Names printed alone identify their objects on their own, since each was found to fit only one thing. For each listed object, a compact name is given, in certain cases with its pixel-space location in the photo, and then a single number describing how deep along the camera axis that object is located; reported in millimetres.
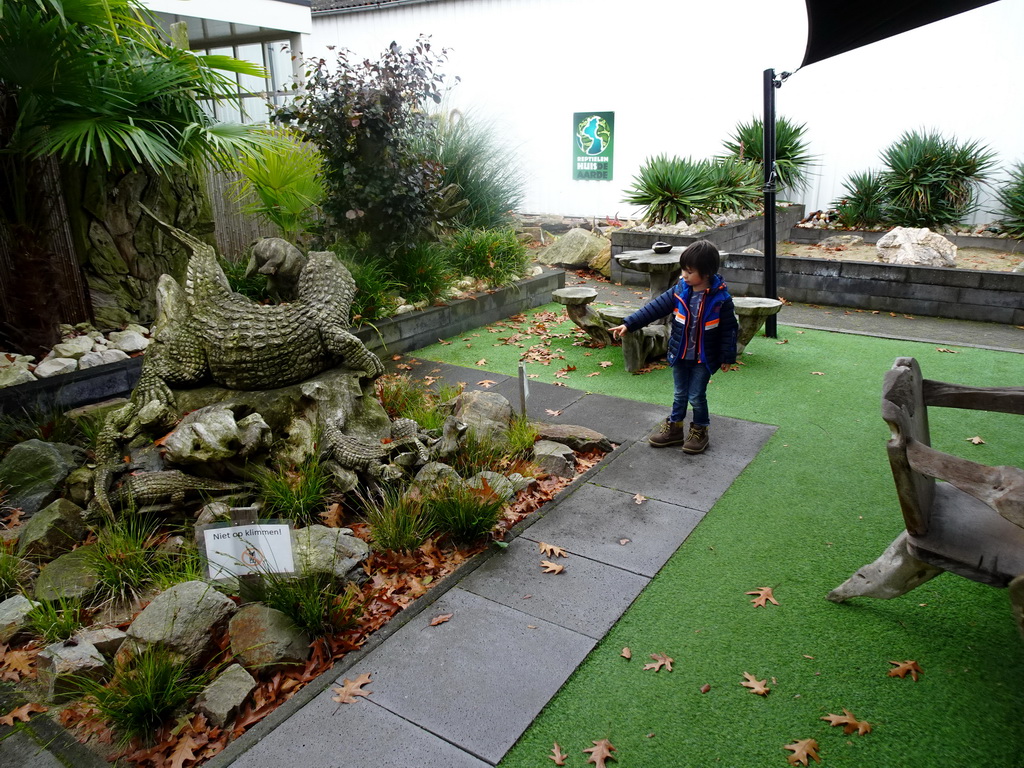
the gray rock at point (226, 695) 2463
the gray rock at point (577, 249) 11242
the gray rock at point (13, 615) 2910
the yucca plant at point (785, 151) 11719
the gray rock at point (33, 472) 3908
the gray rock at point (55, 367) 4996
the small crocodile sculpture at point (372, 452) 3865
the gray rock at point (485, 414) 4512
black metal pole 6734
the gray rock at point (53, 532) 3426
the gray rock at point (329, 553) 3045
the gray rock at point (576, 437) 4750
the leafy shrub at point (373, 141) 6969
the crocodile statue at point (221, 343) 4000
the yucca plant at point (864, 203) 11234
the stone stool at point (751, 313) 6293
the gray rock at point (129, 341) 5656
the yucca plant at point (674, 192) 10719
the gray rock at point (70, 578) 3057
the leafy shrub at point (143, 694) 2396
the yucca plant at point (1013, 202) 9977
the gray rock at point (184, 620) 2637
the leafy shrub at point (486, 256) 8633
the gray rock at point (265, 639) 2688
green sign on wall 13586
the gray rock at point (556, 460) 4406
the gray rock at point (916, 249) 9102
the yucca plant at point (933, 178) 10438
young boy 4312
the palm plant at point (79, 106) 4438
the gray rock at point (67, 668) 2562
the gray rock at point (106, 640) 2746
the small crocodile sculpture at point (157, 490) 3451
